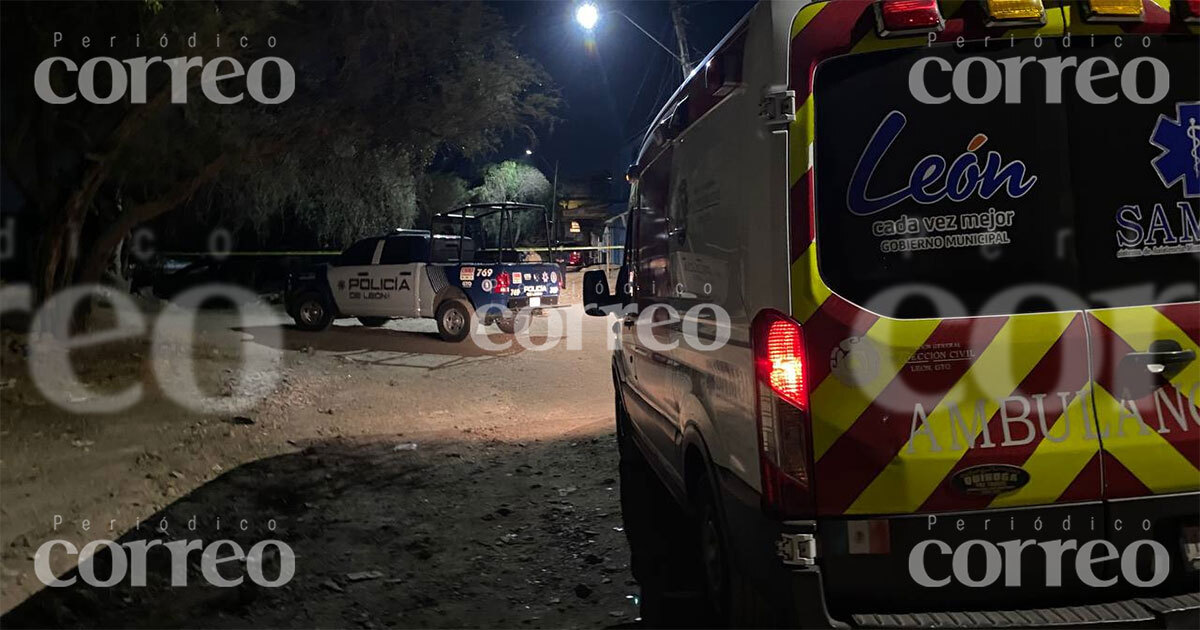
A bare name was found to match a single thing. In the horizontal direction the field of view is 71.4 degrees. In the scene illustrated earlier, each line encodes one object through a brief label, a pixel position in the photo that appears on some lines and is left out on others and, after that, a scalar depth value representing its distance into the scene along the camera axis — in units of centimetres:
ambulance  273
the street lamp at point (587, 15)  1312
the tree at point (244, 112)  916
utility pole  1410
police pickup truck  1424
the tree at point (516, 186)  4725
